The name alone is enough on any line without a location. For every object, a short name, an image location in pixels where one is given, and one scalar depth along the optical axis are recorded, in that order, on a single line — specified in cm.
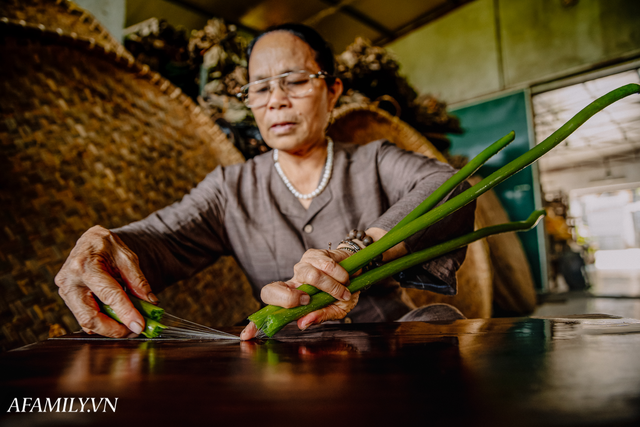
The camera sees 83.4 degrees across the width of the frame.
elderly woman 96
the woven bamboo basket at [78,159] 109
